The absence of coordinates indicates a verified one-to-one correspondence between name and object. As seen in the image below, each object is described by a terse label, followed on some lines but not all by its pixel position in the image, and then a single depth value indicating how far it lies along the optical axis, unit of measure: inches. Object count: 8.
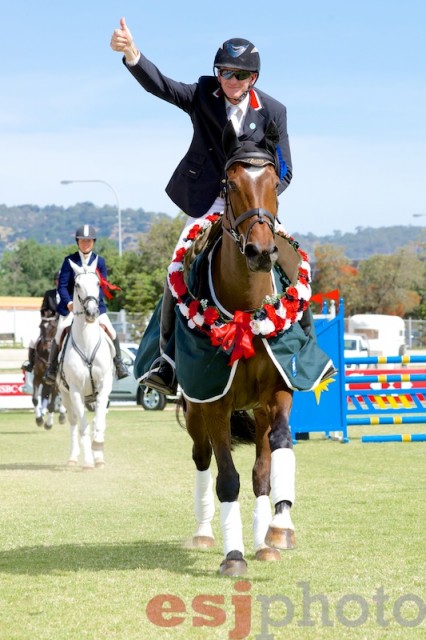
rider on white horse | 594.5
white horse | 587.8
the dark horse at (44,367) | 888.9
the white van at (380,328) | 2260.1
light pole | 2309.1
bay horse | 262.1
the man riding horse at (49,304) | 877.2
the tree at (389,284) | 3457.2
